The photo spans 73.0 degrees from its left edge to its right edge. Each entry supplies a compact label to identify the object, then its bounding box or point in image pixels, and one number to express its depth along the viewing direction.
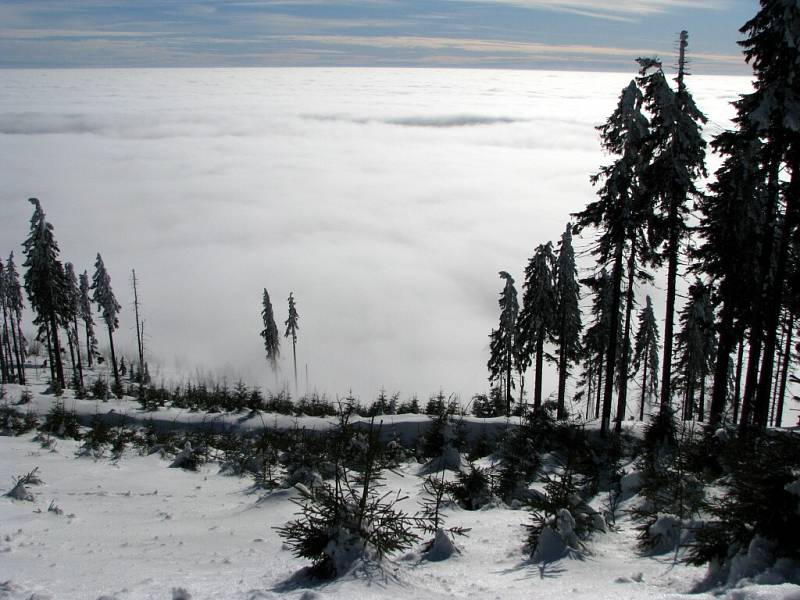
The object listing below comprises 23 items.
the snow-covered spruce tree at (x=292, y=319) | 75.81
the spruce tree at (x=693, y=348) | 34.69
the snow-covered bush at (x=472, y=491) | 10.29
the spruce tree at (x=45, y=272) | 38.75
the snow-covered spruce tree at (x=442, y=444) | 13.84
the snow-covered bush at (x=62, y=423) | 18.49
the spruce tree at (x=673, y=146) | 18.22
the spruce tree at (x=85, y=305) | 69.00
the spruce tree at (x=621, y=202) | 19.06
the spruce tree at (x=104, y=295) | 62.97
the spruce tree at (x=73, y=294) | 59.47
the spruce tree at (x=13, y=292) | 62.22
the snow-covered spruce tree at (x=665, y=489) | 7.03
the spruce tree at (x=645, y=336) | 40.75
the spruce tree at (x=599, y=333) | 36.03
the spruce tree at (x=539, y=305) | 31.11
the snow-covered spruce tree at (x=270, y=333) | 77.81
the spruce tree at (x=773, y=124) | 14.11
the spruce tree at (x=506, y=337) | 38.00
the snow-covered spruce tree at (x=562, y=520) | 6.93
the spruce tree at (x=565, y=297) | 29.73
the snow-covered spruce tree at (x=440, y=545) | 6.91
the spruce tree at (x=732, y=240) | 20.52
